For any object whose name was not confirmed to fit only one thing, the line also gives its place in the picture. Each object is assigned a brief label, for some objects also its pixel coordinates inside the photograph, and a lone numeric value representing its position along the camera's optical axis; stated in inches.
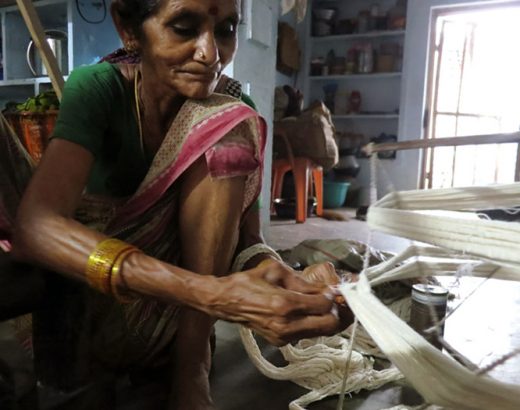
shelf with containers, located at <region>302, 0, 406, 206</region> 178.2
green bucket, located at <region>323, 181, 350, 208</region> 167.6
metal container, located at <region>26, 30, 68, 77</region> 96.2
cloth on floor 63.3
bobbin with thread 39.6
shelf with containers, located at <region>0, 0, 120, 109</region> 97.7
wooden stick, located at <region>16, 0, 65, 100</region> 45.9
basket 54.1
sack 125.5
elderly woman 24.7
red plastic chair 130.9
